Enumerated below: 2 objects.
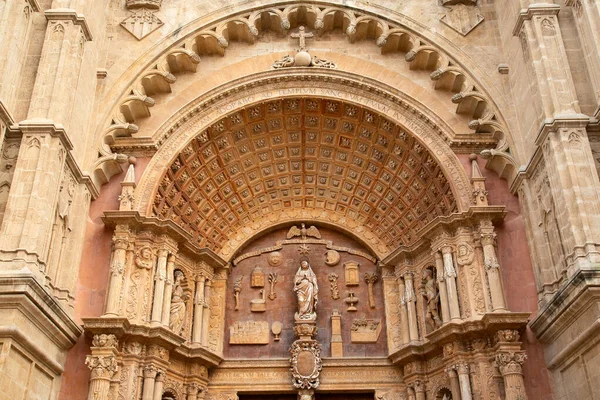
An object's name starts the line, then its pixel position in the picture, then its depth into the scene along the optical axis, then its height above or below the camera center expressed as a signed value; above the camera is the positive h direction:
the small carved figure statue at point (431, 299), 13.03 +4.49
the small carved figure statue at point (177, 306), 12.95 +4.39
